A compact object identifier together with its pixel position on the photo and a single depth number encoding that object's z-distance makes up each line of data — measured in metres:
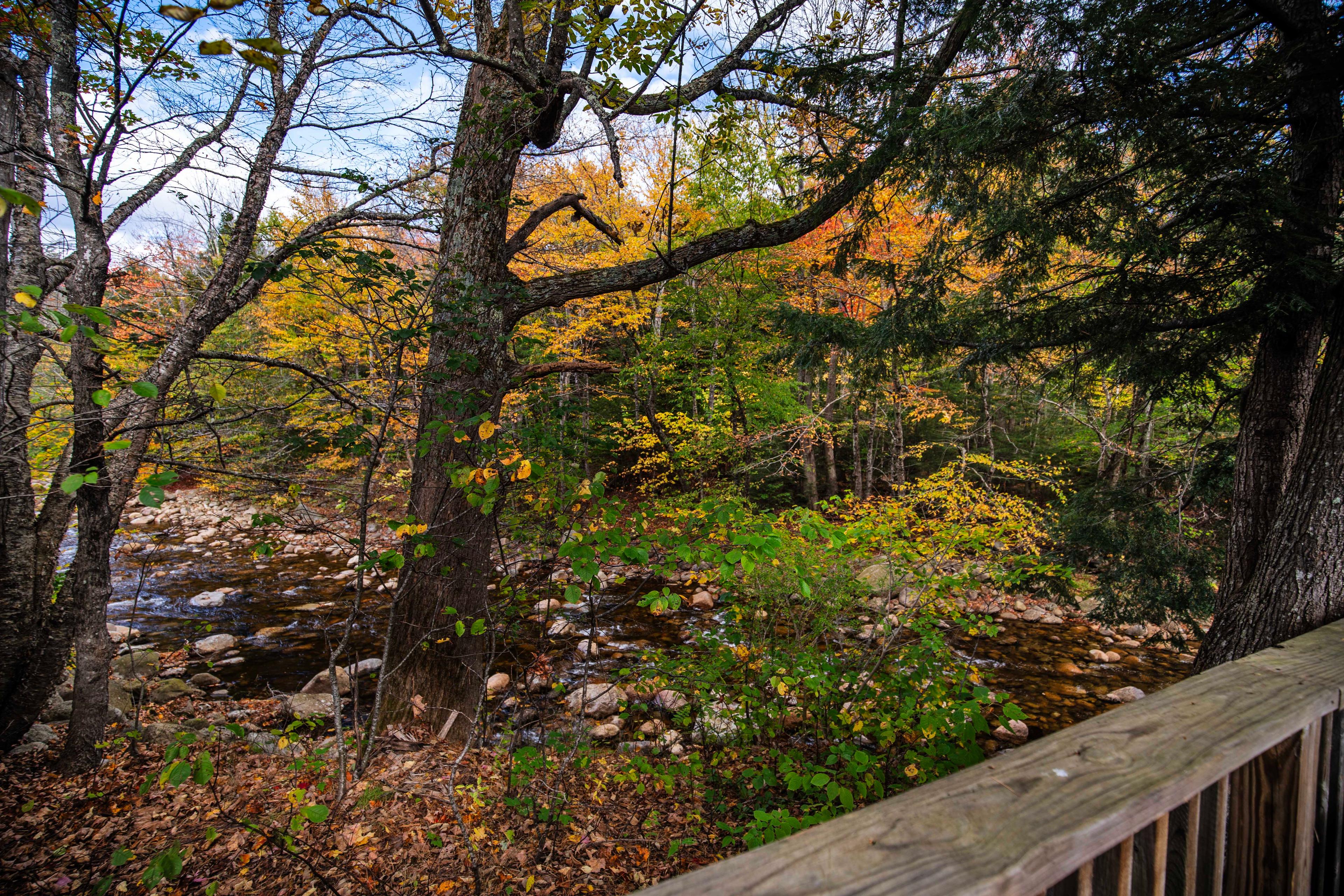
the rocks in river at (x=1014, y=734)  4.91
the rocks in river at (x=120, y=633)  6.31
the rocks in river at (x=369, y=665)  5.91
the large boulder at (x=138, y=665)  5.53
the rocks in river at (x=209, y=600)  7.96
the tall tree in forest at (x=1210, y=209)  2.66
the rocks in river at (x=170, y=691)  5.10
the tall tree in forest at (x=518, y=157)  3.53
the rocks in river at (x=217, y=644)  6.40
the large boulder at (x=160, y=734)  3.87
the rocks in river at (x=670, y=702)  5.07
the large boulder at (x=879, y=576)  6.97
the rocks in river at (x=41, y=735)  3.66
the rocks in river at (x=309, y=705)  4.94
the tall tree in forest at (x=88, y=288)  2.90
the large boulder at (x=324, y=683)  5.52
